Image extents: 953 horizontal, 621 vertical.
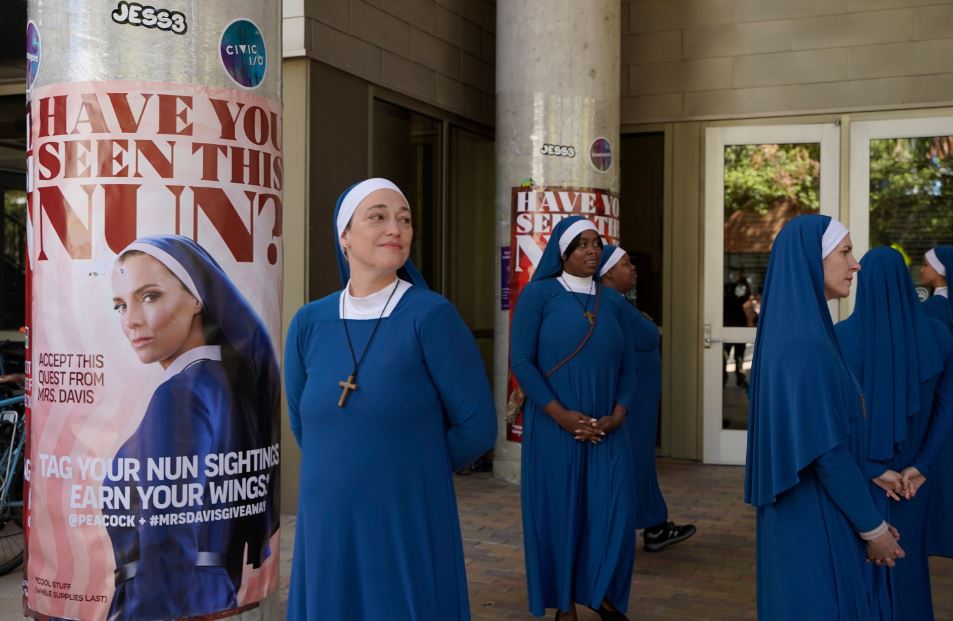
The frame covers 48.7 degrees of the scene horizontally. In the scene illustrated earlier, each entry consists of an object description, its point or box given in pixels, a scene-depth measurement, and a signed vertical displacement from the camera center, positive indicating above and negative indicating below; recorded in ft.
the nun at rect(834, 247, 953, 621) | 12.91 -1.22
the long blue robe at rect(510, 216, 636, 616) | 16.05 -2.77
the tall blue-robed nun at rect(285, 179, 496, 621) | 9.59 -1.38
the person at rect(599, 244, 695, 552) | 20.71 -2.55
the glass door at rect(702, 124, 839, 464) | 31.71 +0.97
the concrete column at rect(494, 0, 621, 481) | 28.27 +4.53
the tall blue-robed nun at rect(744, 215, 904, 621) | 10.18 -1.54
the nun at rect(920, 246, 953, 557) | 16.39 -3.45
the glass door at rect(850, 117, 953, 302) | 30.17 +3.00
